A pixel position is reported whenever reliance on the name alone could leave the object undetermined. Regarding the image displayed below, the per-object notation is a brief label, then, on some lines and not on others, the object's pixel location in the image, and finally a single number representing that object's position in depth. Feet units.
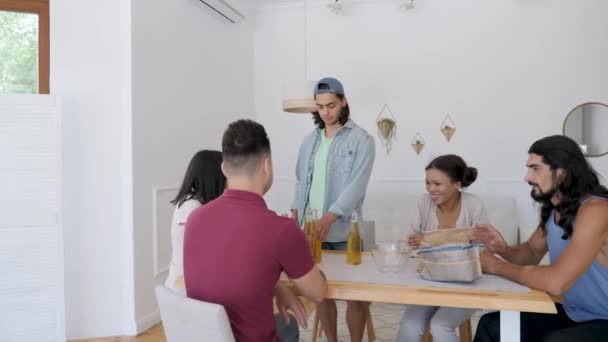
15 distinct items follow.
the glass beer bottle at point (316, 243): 5.52
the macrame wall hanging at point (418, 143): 13.84
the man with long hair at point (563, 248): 4.38
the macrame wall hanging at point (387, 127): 14.06
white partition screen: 8.45
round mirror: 12.60
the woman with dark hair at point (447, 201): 7.06
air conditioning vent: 12.87
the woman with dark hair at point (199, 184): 5.97
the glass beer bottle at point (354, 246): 5.45
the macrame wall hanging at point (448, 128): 13.57
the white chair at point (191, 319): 3.45
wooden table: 3.89
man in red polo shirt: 3.71
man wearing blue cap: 6.95
